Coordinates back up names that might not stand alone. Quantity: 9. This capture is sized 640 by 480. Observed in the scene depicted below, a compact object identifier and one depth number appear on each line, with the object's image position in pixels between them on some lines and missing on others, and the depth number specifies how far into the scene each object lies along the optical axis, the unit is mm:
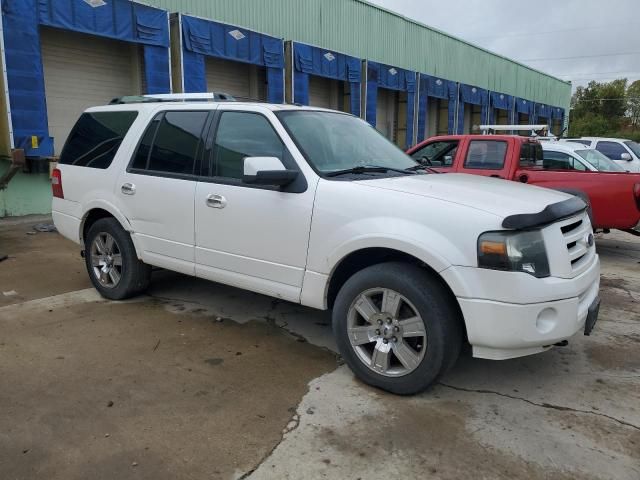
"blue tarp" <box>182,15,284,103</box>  12930
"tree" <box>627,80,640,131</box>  66000
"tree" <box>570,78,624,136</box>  59375
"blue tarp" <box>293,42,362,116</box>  16344
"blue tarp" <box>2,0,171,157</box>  9445
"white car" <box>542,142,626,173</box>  9430
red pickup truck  7066
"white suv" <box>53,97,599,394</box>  3096
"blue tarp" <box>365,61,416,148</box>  19891
